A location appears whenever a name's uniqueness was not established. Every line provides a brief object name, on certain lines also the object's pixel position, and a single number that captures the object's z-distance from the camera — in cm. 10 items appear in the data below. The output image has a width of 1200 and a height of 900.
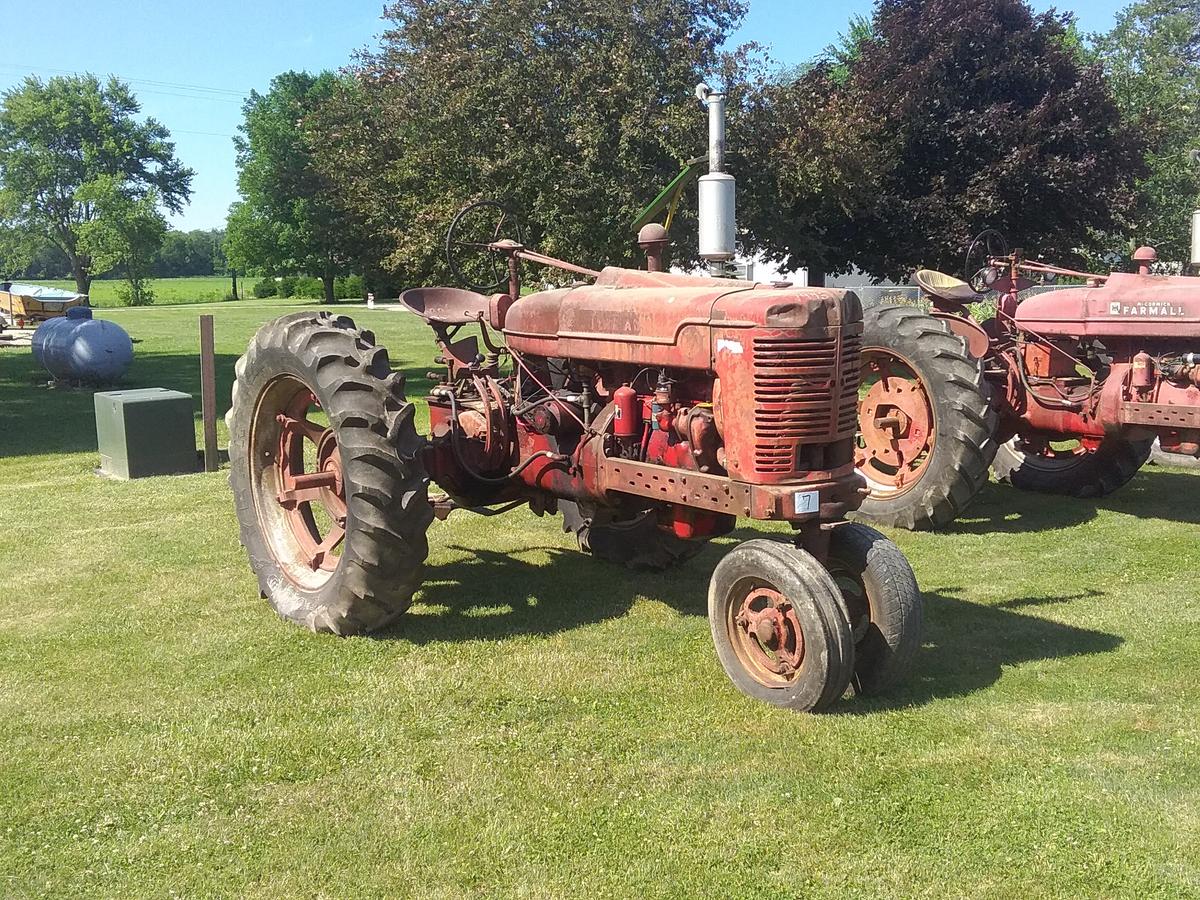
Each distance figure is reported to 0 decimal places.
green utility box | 842
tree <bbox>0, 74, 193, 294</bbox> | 5331
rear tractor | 671
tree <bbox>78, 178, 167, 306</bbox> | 5216
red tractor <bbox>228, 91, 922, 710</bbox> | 396
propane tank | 1471
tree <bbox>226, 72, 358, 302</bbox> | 4822
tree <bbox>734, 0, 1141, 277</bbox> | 1570
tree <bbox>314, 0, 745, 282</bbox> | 1251
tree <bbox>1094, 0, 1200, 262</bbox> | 2088
